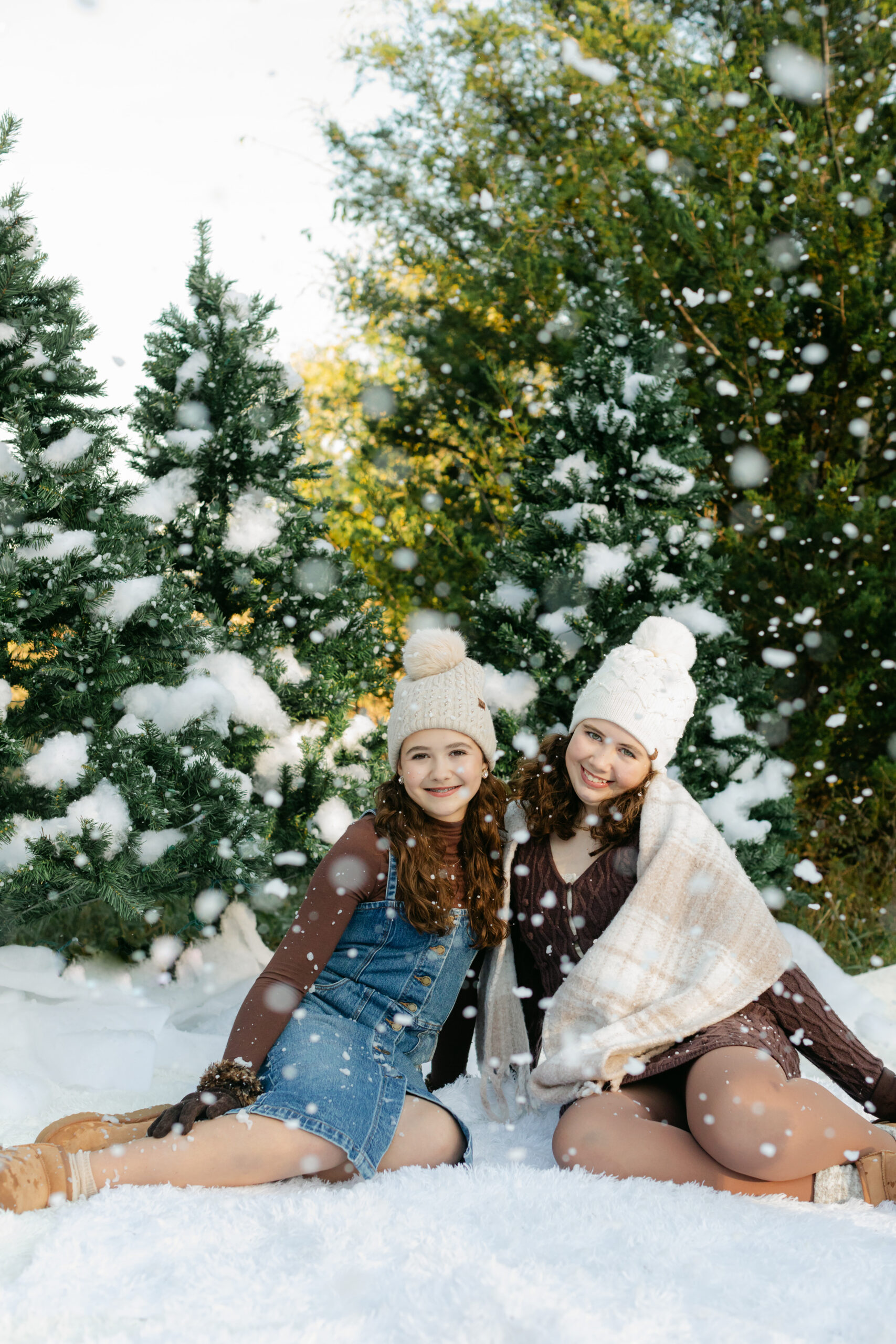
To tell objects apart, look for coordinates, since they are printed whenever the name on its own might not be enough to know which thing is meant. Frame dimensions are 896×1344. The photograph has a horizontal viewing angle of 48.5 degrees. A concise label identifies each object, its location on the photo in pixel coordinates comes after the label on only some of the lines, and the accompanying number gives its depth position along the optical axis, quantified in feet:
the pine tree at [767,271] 16.67
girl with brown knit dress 6.63
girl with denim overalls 6.28
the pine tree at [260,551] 11.56
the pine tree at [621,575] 12.03
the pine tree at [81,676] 9.53
